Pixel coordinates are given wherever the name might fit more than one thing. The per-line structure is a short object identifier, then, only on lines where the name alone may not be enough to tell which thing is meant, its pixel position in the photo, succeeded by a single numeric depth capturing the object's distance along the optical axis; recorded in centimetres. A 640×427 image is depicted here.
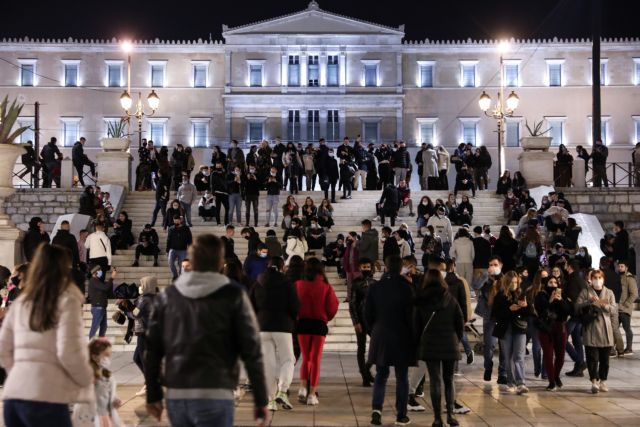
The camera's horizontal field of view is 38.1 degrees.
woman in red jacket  1002
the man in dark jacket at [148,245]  1956
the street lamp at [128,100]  2786
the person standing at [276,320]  943
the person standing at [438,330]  882
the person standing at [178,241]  1772
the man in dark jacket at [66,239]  1645
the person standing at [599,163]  2667
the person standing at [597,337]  1107
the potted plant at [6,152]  1636
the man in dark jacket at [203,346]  473
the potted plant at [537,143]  2641
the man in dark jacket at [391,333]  861
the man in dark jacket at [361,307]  1123
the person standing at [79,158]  2592
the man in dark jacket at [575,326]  1188
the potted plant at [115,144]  2603
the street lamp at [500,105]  2755
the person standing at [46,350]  483
